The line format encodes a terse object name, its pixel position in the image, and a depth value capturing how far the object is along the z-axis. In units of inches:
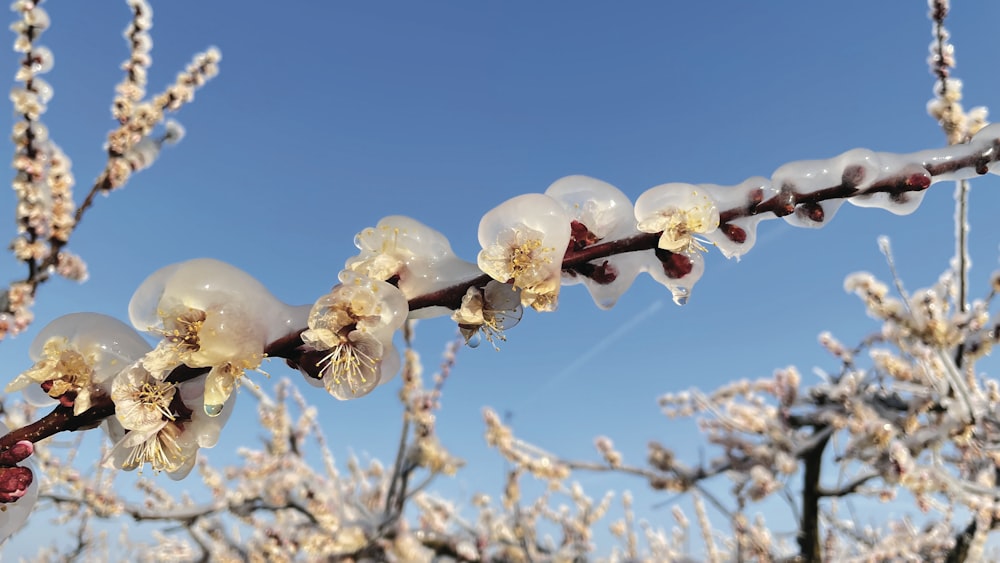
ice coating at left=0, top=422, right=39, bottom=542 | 8.0
